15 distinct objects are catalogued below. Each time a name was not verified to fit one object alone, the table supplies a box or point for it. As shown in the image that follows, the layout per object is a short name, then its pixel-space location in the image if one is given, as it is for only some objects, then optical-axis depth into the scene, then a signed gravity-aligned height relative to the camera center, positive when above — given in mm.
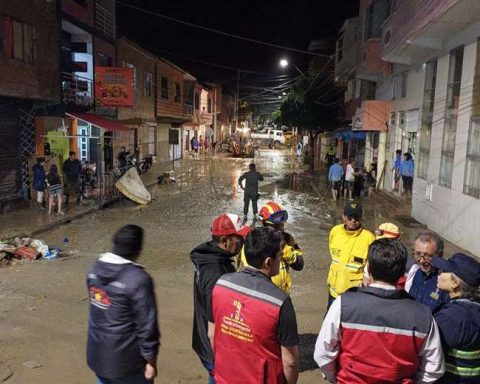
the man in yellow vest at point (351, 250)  4836 -1095
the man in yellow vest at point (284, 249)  4457 -1025
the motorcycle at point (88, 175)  17736 -1756
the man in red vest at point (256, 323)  2672 -1033
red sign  19703 +1778
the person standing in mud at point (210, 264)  3320 -885
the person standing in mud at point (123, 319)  3172 -1222
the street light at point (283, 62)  32312 +4833
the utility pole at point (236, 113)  60741 +3156
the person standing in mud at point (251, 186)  14766 -1526
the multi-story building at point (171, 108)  35531 +1927
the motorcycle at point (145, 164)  27953 -1890
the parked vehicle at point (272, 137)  72775 -273
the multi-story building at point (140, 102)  26891 +1801
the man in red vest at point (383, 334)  2559 -1015
